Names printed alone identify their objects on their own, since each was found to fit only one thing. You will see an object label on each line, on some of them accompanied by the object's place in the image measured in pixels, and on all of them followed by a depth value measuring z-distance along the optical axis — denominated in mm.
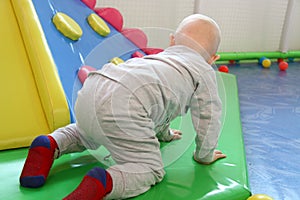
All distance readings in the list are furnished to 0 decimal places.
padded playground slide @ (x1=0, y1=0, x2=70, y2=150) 969
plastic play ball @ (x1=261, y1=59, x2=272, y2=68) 2663
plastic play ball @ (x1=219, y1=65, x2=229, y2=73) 2352
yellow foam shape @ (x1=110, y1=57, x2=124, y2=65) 1099
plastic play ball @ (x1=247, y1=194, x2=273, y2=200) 844
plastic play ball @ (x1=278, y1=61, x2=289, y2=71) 2613
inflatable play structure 815
